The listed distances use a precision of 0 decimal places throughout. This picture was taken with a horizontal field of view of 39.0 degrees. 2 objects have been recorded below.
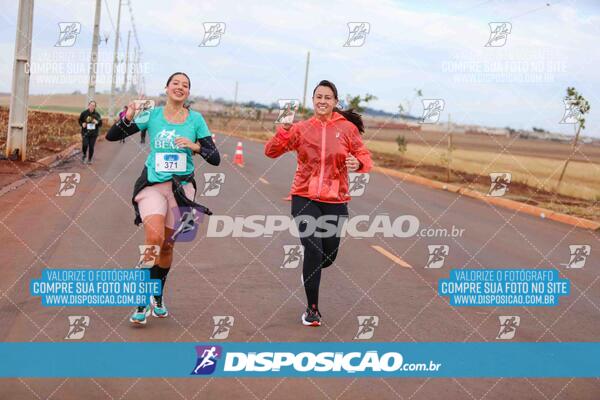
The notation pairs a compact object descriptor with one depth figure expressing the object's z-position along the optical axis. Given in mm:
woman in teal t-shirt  7035
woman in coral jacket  7418
